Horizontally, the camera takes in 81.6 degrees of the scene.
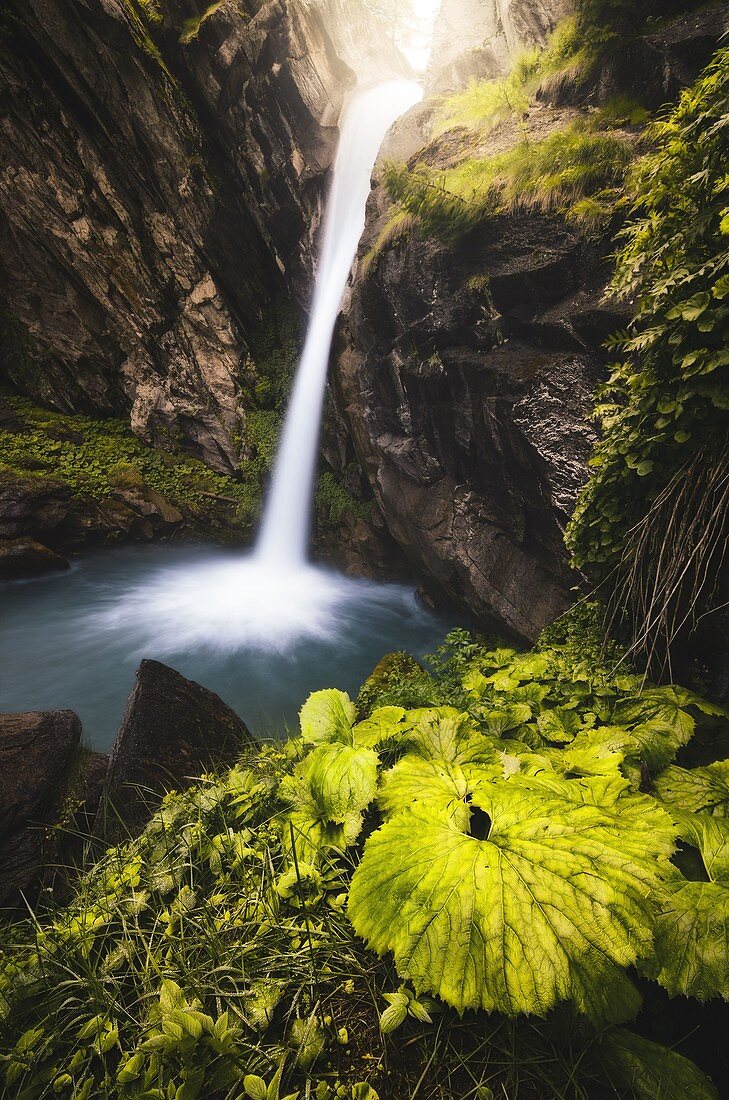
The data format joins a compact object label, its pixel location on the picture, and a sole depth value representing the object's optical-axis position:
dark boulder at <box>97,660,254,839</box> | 2.78
